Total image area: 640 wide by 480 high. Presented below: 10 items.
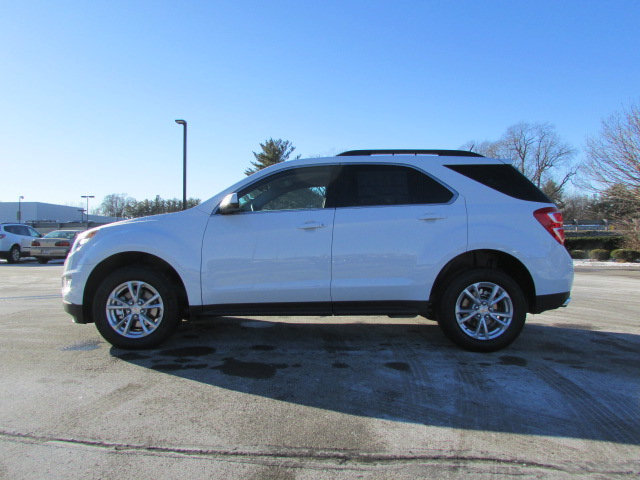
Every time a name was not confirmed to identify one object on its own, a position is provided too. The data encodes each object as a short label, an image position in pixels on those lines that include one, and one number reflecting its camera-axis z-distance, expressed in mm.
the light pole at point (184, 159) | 19134
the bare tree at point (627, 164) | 22447
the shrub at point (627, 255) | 21328
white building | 80500
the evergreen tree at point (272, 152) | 39156
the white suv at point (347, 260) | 4113
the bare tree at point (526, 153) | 58031
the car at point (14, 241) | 18266
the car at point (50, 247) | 18125
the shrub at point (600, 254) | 23016
